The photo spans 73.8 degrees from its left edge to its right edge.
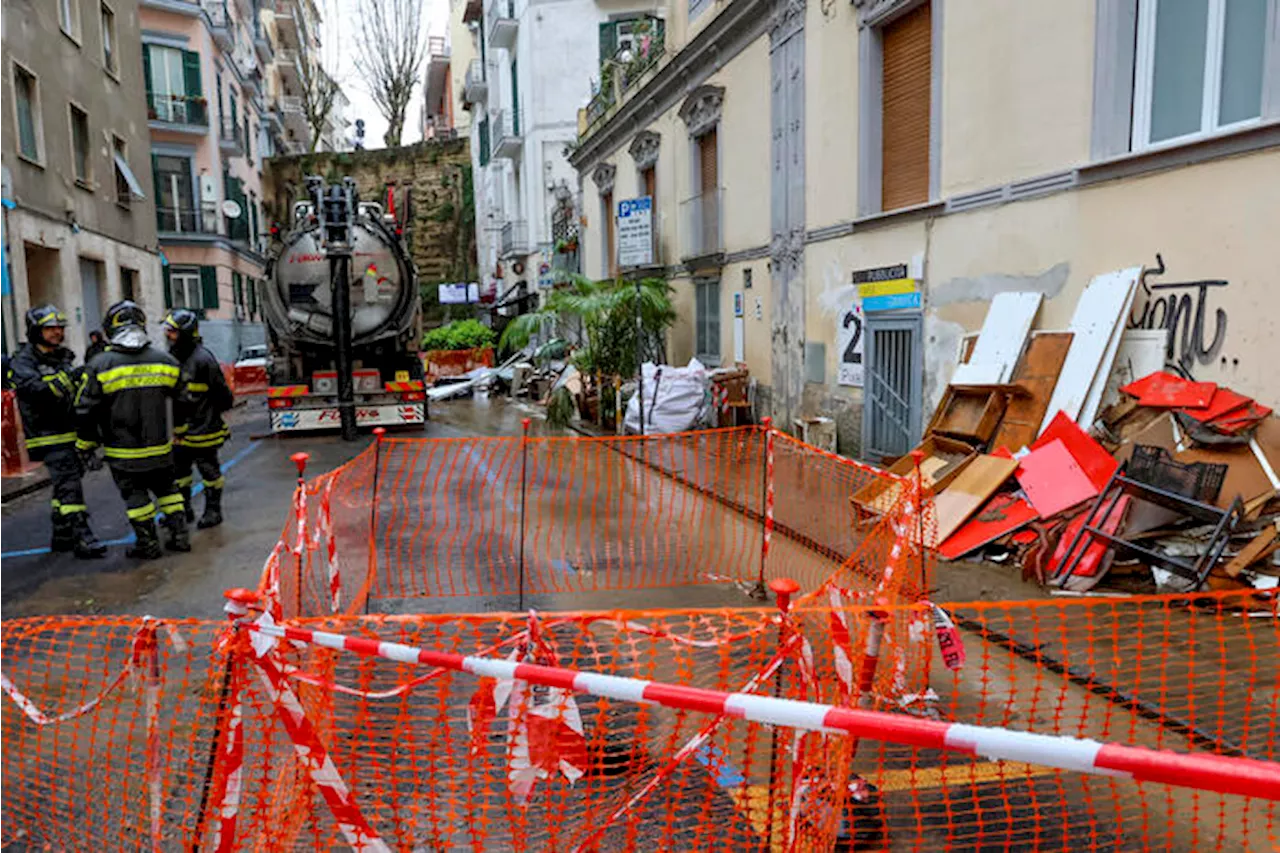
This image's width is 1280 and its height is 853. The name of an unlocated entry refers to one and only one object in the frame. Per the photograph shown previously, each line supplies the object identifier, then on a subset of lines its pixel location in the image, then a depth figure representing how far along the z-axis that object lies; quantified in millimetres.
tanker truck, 13414
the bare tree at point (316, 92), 44797
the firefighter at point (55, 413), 6848
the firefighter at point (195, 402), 7523
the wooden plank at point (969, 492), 6965
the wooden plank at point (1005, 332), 7902
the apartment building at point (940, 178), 6328
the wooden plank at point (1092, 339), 6867
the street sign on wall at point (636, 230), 14602
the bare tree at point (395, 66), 41688
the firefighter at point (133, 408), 6512
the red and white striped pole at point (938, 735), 1536
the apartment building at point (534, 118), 27703
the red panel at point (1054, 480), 6344
